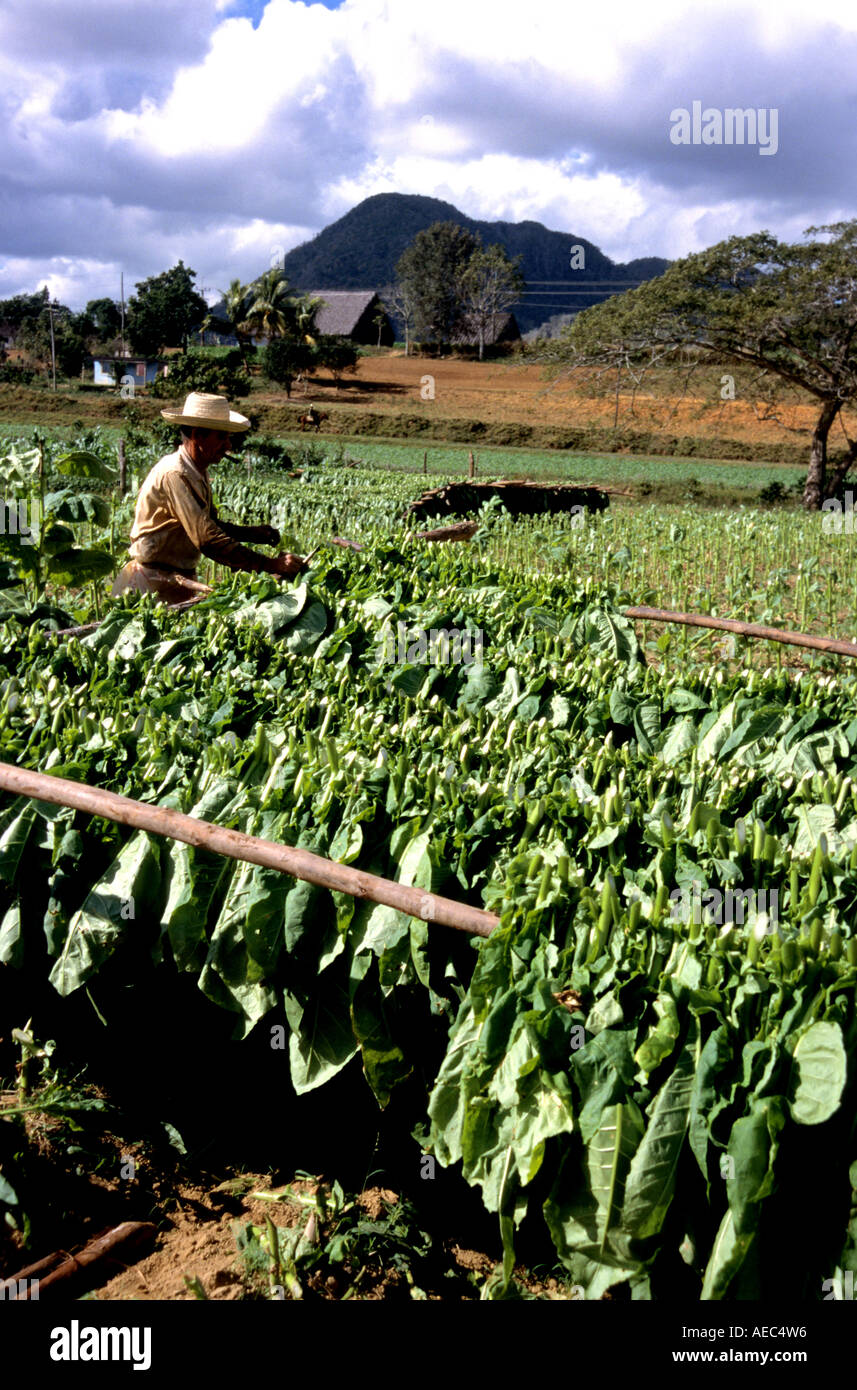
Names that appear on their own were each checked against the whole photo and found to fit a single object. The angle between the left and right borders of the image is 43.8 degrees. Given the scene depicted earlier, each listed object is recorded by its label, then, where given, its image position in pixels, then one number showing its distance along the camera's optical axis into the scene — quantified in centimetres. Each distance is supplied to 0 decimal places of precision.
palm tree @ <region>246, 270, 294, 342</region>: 5691
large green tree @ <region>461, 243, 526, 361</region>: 7500
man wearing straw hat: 568
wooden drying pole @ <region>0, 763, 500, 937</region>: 241
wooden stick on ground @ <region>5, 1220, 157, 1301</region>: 263
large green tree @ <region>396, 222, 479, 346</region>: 7694
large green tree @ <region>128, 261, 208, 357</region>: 6153
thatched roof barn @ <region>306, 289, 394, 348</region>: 7981
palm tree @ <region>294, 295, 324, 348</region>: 5712
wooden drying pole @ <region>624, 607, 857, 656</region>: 545
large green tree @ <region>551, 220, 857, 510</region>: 2403
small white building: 6124
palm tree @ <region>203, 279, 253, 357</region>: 5778
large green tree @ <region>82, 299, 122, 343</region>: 7025
